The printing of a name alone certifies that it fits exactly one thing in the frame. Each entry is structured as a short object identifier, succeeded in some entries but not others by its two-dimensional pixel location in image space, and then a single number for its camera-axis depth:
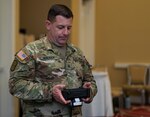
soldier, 2.28
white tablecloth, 6.01
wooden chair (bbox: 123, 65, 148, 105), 8.85
